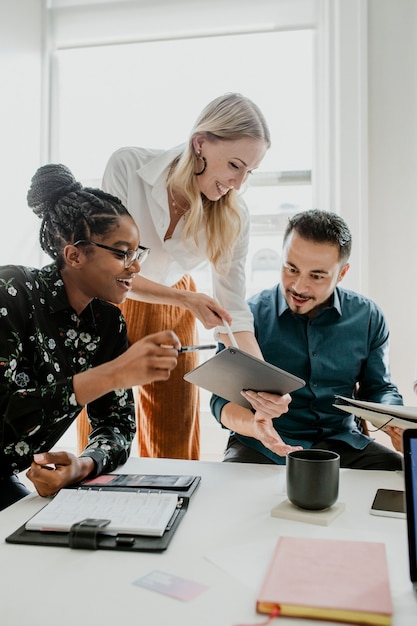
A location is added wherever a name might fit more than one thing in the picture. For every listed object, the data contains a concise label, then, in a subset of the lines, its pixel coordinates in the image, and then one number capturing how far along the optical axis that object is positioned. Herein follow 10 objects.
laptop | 0.76
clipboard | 0.87
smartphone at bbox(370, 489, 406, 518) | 1.02
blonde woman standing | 1.79
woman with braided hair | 1.13
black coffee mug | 1.01
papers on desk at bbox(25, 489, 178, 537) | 0.92
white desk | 0.69
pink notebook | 0.69
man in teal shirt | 1.72
